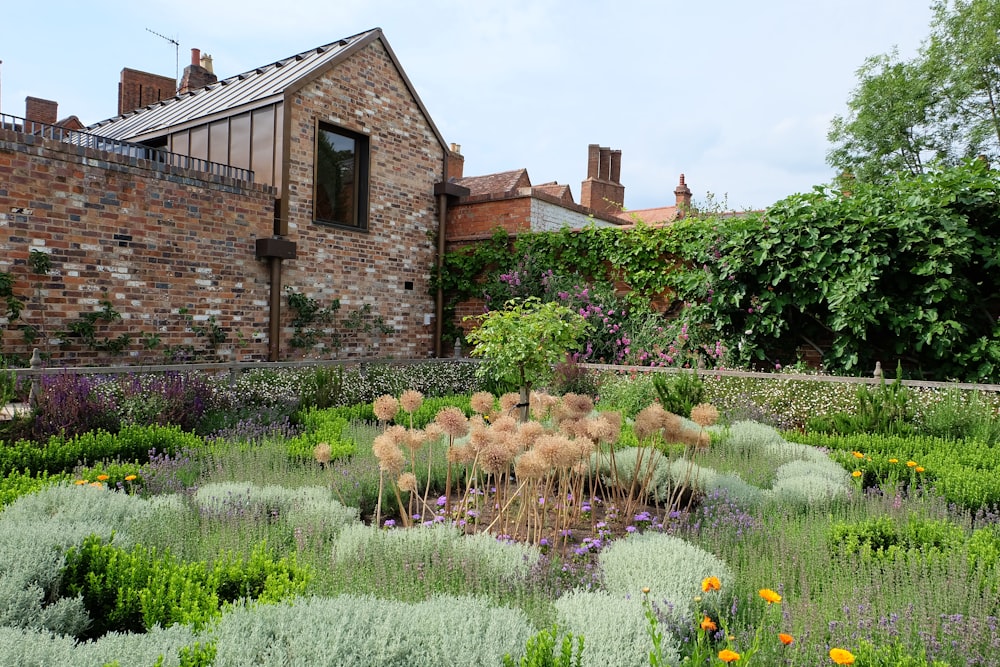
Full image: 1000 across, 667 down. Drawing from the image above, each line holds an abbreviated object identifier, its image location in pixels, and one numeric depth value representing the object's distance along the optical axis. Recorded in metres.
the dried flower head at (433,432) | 3.50
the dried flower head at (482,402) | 3.88
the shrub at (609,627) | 1.93
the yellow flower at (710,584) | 2.46
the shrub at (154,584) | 2.30
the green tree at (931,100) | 17.72
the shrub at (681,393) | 6.83
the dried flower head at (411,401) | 3.72
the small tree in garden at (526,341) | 5.54
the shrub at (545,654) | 1.70
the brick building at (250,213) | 7.60
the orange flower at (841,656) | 1.75
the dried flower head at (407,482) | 3.30
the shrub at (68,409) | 5.17
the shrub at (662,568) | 2.51
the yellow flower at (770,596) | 2.20
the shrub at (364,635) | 1.76
